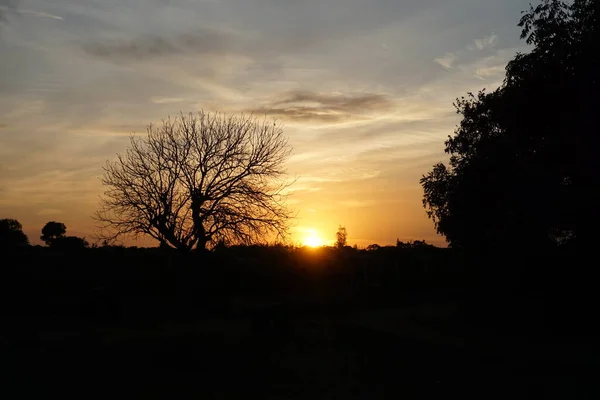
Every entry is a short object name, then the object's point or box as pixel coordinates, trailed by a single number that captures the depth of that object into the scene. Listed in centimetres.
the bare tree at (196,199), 2795
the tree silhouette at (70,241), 3048
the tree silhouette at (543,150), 1805
